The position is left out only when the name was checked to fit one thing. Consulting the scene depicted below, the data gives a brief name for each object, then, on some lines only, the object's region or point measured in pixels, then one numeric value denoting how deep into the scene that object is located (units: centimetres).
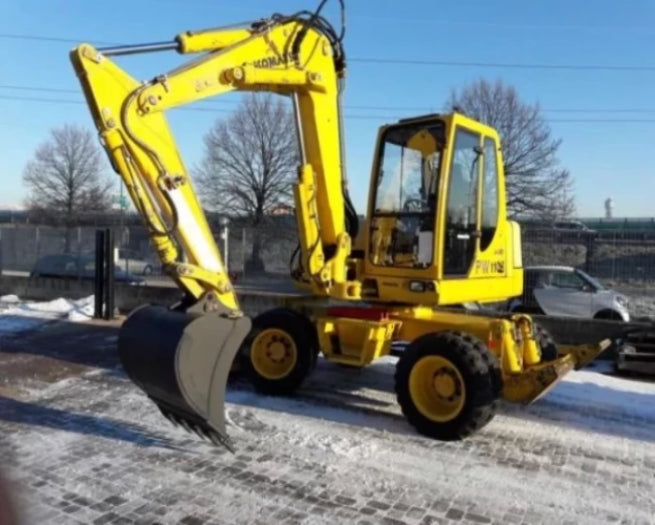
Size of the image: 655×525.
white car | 1420
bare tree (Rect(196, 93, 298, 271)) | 4253
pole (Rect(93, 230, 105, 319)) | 1323
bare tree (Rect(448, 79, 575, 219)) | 3362
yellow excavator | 529
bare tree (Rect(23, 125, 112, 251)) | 4834
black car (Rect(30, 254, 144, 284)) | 1902
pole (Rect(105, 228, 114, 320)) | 1323
